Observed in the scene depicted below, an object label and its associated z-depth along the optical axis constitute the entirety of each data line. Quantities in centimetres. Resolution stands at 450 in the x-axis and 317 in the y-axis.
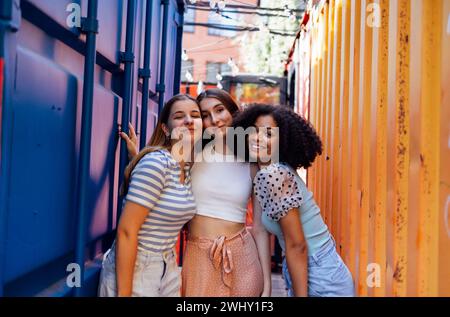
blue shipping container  114
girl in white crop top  204
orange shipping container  140
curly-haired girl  175
